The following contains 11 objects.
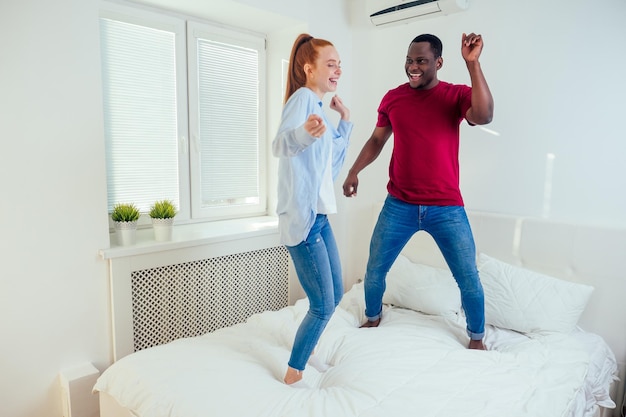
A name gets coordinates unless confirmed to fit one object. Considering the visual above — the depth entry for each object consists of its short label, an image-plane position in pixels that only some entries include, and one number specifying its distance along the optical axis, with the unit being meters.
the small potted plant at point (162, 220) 2.33
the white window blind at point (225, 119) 2.74
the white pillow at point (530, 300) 2.10
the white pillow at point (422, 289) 2.32
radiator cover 2.30
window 2.44
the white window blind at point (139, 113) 2.41
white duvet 1.50
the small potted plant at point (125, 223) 2.22
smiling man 1.95
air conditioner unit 2.47
